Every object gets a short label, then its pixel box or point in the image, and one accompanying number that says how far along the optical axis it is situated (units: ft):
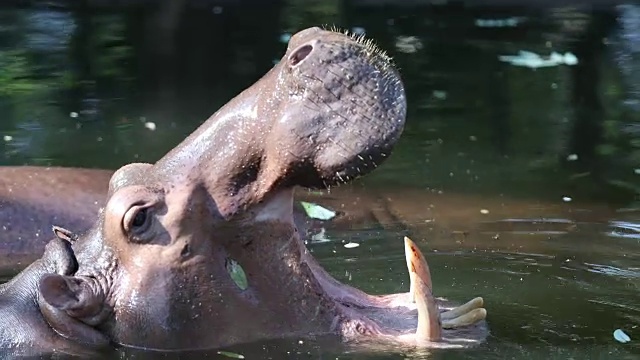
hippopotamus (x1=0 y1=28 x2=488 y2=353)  23.71
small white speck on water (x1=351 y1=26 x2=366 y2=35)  85.49
